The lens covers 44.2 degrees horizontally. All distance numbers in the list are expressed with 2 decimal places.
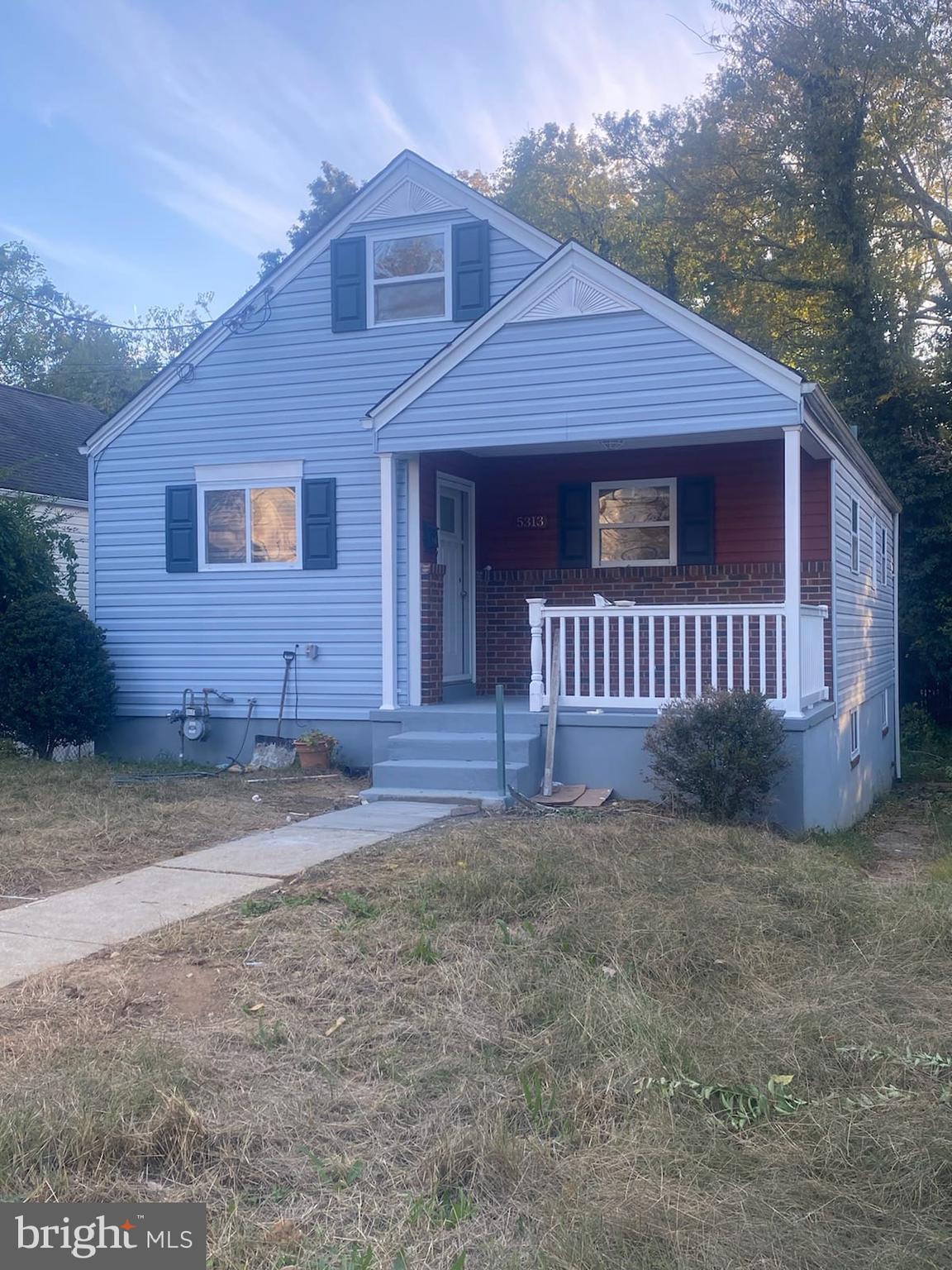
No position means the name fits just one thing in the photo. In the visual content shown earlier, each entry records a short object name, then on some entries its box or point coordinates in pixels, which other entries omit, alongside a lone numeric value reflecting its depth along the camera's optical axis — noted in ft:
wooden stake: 31.76
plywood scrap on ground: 30.63
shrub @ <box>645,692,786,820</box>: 27.81
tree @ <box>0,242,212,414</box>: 130.72
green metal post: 30.66
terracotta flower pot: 38.32
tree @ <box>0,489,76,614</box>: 42.91
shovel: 39.60
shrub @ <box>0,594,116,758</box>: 39.47
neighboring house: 66.69
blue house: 32.89
